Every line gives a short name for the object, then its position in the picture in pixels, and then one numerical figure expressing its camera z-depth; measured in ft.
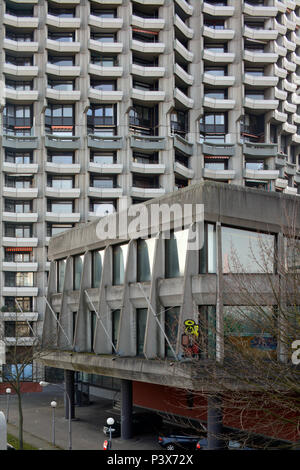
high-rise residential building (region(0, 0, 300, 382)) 207.31
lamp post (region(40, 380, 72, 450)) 100.28
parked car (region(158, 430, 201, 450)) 98.11
